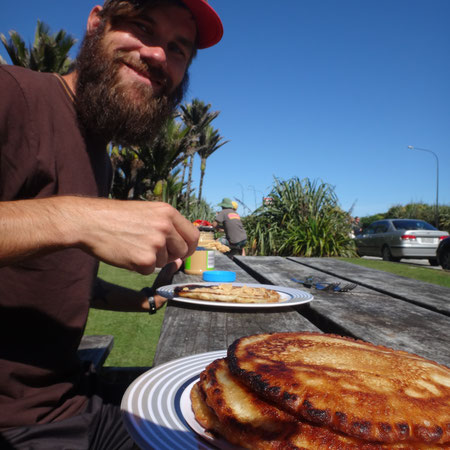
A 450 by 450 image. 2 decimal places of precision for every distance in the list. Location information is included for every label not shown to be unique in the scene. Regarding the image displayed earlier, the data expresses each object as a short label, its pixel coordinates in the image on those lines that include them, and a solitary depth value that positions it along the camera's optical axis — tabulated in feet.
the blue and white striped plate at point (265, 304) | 4.39
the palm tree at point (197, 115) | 89.81
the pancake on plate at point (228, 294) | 4.63
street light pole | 84.31
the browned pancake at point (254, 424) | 1.71
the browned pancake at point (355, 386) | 1.66
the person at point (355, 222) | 32.91
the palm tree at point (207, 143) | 96.02
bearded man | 2.72
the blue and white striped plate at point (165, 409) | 1.71
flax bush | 28.45
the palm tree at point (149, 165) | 49.08
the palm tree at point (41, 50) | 46.62
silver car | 39.58
